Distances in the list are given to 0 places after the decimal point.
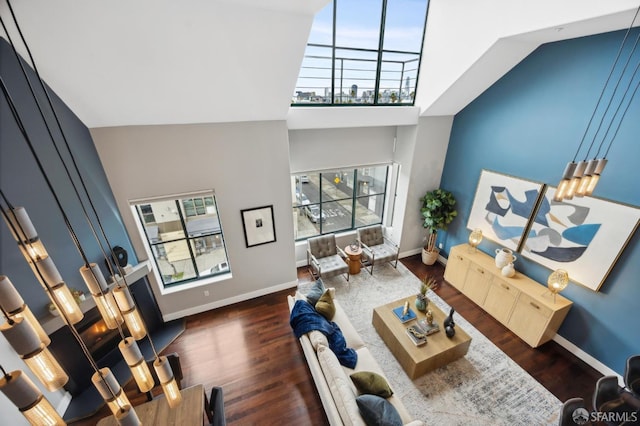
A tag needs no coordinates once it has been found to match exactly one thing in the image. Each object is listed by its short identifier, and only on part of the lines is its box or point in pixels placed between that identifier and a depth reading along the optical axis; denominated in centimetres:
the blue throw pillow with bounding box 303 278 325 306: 412
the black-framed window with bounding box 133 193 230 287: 422
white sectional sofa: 263
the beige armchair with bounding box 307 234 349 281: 533
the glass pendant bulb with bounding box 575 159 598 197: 250
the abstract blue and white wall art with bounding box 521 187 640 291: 332
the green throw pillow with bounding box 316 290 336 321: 394
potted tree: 556
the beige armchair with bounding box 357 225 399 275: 582
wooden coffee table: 356
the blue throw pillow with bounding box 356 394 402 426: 253
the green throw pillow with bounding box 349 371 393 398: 292
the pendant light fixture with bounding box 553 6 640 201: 248
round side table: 566
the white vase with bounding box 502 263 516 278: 438
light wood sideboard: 391
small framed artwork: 450
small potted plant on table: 412
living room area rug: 324
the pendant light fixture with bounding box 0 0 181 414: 178
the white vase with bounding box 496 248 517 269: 445
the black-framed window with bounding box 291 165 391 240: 557
